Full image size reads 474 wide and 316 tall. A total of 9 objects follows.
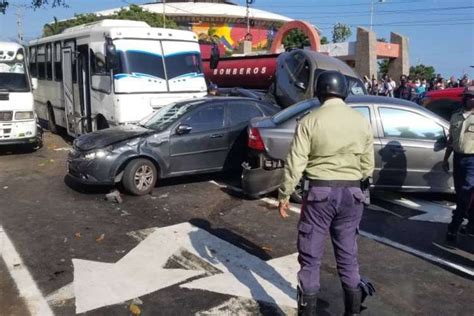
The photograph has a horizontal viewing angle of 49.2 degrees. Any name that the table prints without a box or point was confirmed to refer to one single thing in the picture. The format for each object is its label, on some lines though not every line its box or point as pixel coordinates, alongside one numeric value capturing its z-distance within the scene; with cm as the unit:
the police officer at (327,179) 365
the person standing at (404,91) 1891
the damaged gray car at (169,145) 801
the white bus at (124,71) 1052
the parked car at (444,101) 1202
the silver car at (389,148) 752
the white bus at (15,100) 1179
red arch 2945
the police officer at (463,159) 570
